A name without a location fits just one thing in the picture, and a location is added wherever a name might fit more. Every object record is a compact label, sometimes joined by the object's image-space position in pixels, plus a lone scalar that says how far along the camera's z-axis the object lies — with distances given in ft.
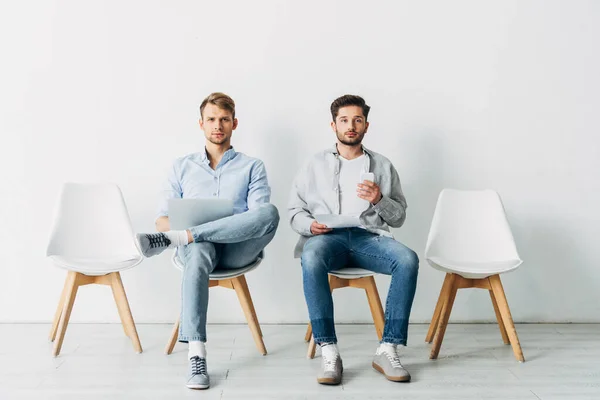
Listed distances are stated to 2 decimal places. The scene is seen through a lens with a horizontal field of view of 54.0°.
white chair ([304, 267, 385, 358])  8.53
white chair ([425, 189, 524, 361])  8.71
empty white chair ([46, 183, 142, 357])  8.89
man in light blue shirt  7.60
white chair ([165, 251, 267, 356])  8.65
